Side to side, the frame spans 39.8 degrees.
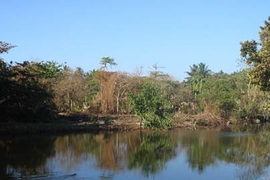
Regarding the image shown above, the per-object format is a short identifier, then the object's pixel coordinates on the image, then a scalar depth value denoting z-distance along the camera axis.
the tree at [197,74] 62.89
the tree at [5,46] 25.72
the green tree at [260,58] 10.84
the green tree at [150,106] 28.64
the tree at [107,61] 51.78
